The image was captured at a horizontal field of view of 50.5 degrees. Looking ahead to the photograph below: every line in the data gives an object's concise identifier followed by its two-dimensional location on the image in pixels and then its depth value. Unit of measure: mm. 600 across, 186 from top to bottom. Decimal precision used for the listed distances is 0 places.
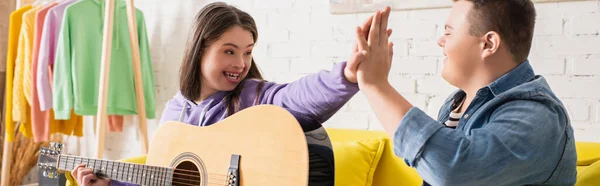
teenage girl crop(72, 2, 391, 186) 1544
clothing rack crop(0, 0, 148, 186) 2896
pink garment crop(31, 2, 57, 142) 3236
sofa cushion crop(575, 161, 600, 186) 1519
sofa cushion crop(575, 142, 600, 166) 1907
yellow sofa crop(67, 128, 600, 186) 2191
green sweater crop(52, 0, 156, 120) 3123
